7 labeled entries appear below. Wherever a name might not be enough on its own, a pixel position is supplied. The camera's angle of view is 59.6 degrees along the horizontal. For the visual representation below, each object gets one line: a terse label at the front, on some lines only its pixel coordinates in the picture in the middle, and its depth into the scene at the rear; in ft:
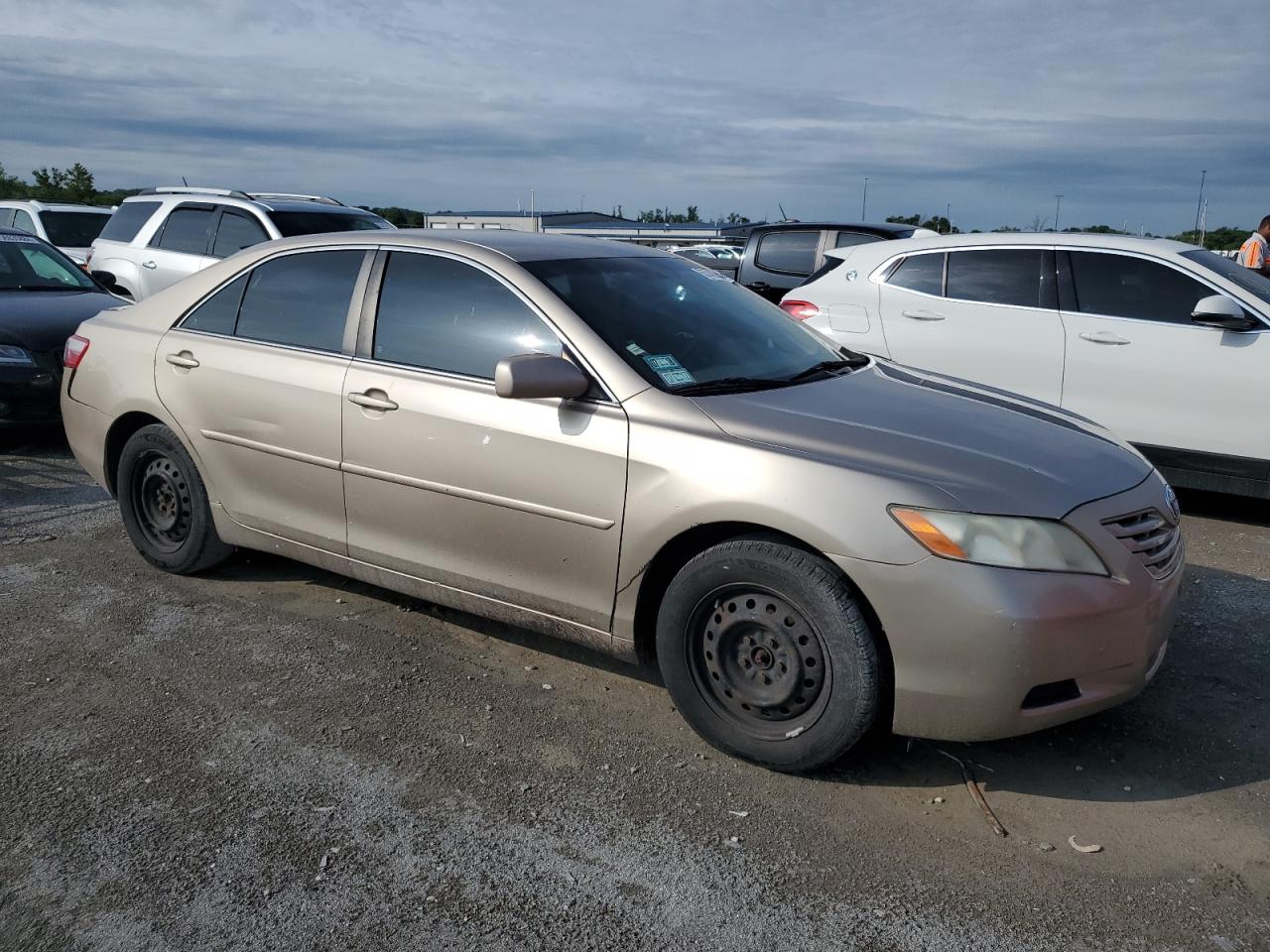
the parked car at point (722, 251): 123.65
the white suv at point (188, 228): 35.68
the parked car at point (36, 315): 25.09
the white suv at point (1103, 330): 20.61
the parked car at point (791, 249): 36.70
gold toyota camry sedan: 10.48
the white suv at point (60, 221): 45.98
